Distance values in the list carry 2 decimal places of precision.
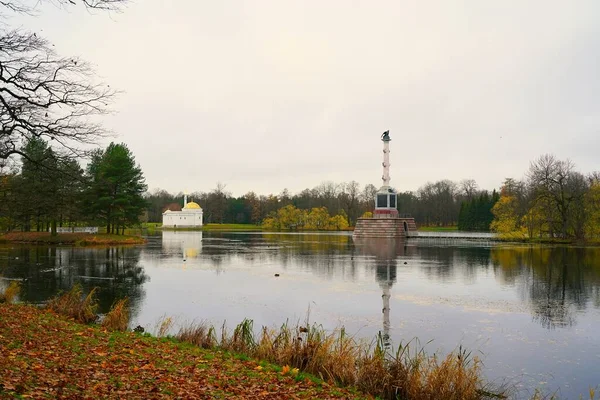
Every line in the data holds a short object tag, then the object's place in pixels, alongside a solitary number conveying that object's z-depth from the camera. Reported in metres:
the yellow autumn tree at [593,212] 55.53
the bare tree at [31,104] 10.21
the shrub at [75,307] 13.48
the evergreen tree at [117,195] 52.12
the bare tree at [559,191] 57.16
